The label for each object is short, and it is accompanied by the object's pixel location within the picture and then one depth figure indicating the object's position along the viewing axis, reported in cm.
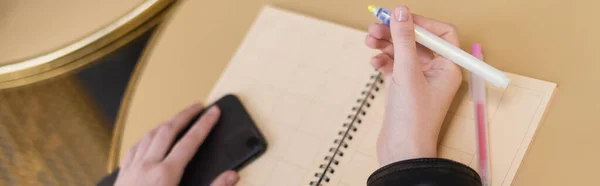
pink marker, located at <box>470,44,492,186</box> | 50
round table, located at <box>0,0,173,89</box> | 79
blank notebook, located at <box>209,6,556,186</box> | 52
